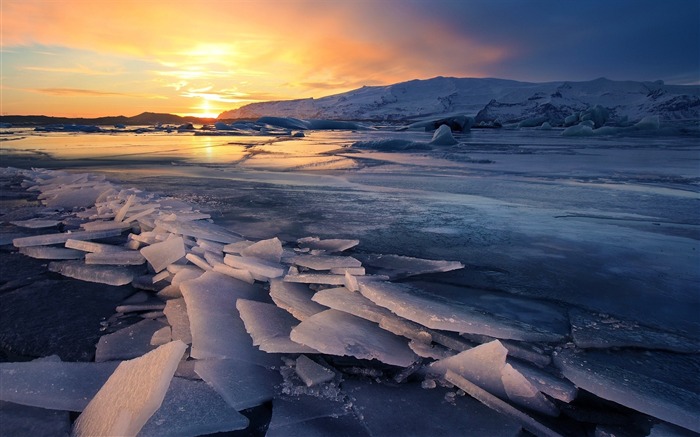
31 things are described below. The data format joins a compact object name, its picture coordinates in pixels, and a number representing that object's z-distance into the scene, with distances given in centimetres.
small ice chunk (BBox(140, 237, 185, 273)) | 186
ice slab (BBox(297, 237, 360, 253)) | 213
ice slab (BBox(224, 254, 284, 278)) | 165
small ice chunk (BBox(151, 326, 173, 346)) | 130
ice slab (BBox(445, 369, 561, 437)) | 94
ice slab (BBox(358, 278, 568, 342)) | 127
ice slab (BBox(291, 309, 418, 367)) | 115
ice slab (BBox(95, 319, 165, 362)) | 124
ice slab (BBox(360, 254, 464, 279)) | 182
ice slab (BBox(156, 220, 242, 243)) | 219
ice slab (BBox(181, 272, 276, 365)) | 119
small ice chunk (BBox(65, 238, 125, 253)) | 204
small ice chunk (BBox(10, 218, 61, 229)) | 269
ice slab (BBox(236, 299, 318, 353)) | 118
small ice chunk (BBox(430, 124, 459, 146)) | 1130
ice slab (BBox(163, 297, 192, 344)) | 129
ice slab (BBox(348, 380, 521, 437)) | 94
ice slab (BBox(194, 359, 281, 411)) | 102
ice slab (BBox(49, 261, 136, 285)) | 181
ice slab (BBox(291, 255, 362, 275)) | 176
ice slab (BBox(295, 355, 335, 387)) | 108
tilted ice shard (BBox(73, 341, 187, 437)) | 86
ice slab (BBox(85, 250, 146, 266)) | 196
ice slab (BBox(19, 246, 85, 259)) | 208
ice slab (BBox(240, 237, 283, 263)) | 187
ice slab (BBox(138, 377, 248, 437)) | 89
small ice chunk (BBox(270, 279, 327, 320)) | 138
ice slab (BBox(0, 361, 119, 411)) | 98
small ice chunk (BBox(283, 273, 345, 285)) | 158
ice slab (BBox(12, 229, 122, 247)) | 223
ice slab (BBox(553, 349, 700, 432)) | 98
